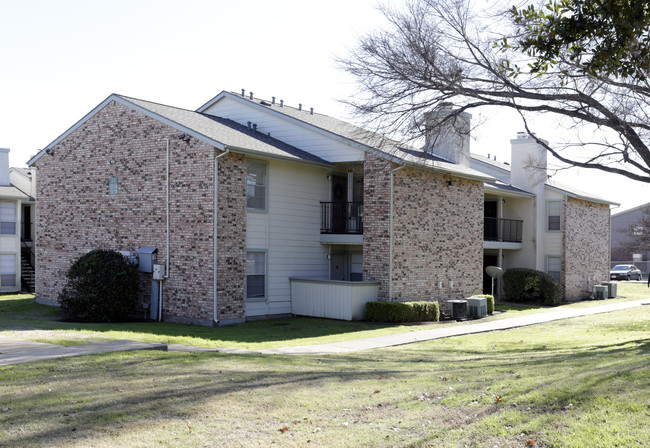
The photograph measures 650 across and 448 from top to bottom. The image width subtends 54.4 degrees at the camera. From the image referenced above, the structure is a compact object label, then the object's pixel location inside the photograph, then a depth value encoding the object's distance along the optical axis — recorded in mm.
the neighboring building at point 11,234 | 28688
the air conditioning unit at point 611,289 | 33344
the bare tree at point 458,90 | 14023
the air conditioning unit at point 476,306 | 21797
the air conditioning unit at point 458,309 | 21266
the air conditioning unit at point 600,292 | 32719
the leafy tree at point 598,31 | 8281
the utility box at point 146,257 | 19125
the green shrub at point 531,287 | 28281
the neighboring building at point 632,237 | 63750
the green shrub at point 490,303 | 23141
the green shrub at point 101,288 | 18031
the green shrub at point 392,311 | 18844
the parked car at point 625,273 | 53066
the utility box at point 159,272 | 18719
